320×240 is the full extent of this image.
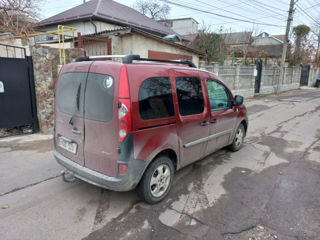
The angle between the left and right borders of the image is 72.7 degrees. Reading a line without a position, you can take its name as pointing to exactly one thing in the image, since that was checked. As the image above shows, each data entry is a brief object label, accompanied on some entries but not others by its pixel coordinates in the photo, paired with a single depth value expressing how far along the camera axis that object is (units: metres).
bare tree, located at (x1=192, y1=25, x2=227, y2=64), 16.42
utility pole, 17.11
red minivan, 2.49
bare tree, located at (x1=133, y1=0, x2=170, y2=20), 38.81
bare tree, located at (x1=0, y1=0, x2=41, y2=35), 9.02
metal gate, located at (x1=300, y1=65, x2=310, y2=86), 25.77
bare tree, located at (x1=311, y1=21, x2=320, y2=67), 30.52
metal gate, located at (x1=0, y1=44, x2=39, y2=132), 5.45
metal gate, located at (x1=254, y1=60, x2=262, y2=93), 16.48
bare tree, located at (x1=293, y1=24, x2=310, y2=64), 23.84
